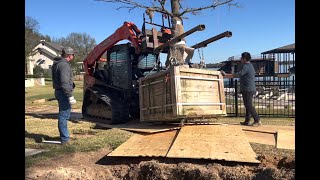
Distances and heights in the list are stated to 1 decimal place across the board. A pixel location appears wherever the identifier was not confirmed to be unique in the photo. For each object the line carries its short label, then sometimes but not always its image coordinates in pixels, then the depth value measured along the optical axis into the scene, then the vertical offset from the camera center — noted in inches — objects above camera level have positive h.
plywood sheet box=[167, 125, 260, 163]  160.5 -39.2
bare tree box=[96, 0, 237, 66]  272.1 +123.1
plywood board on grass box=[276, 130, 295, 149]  194.9 -42.3
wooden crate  227.6 -6.9
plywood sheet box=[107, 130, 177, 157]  172.9 -41.4
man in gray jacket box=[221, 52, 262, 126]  278.8 +2.6
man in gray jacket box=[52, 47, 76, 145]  214.9 -1.8
